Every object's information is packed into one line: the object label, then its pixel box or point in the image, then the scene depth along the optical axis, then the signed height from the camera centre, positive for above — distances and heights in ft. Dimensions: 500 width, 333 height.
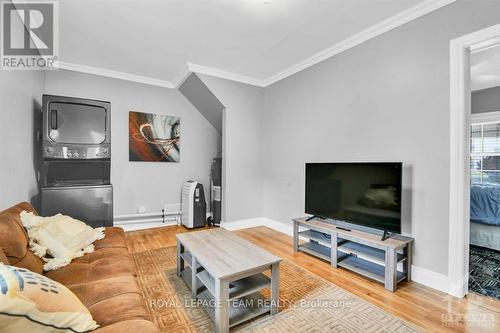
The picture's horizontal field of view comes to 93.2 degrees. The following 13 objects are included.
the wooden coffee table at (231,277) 5.07 -2.68
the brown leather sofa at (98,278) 3.57 -2.30
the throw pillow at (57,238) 5.24 -1.73
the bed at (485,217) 9.72 -2.13
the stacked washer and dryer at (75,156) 8.15 +0.38
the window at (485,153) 13.73 +0.86
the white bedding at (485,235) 9.68 -2.88
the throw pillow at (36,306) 2.40 -1.60
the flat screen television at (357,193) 7.22 -0.92
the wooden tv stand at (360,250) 6.89 -2.82
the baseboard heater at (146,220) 12.60 -2.99
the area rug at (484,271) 6.89 -3.53
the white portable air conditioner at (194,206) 13.00 -2.19
